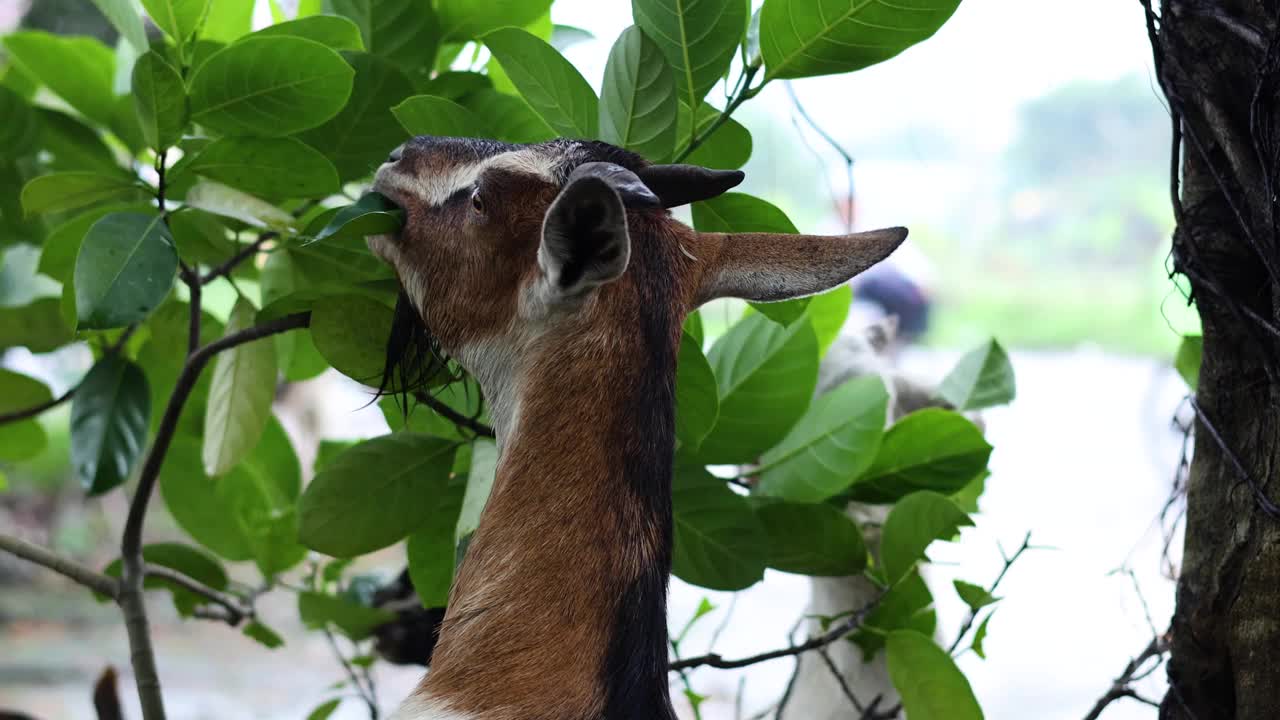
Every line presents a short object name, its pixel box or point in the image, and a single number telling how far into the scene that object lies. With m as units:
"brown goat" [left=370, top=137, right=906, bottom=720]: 2.08
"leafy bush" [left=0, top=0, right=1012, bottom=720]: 2.16
